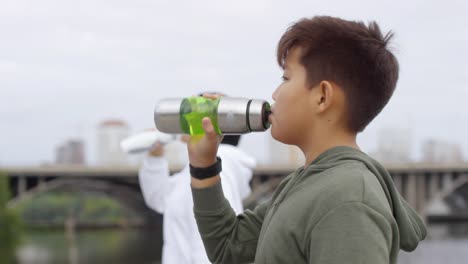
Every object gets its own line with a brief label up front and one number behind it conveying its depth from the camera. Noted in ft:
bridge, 73.41
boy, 3.03
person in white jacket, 7.77
